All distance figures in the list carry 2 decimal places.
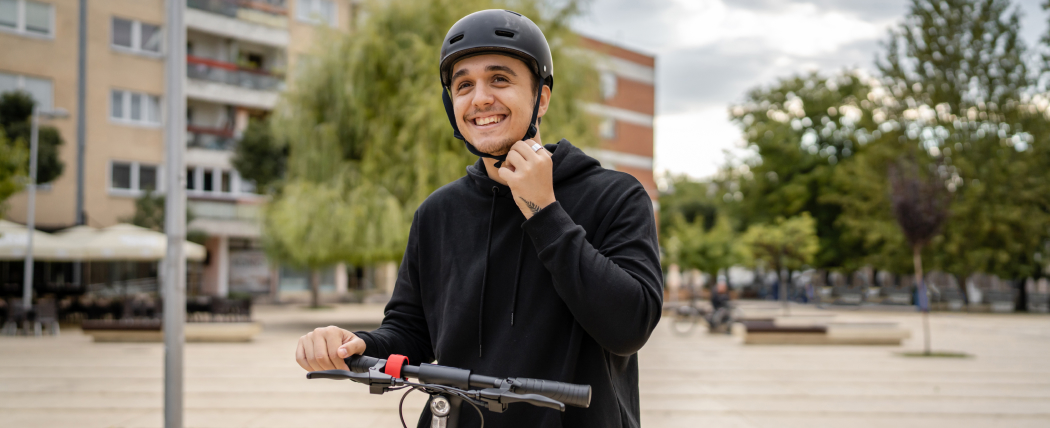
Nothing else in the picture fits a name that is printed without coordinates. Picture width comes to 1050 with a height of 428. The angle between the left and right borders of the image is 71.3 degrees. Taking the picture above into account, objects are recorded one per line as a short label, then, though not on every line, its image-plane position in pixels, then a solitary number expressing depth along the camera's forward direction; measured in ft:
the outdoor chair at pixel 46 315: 59.21
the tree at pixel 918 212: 51.88
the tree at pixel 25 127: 84.43
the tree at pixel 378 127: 55.77
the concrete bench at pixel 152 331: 54.51
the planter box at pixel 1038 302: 115.24
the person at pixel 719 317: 66.44
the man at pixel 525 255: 4.83
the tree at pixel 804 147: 142.92
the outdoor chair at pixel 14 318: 58.75
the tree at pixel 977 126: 105.70
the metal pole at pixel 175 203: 20.01
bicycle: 66.80
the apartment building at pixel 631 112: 143.43
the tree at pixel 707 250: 134.31
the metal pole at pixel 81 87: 96.78
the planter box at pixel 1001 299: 116.45
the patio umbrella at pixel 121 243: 63.67
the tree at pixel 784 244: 116.78
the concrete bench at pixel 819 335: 55.98
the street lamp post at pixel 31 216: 62.95
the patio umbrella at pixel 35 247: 63.16
